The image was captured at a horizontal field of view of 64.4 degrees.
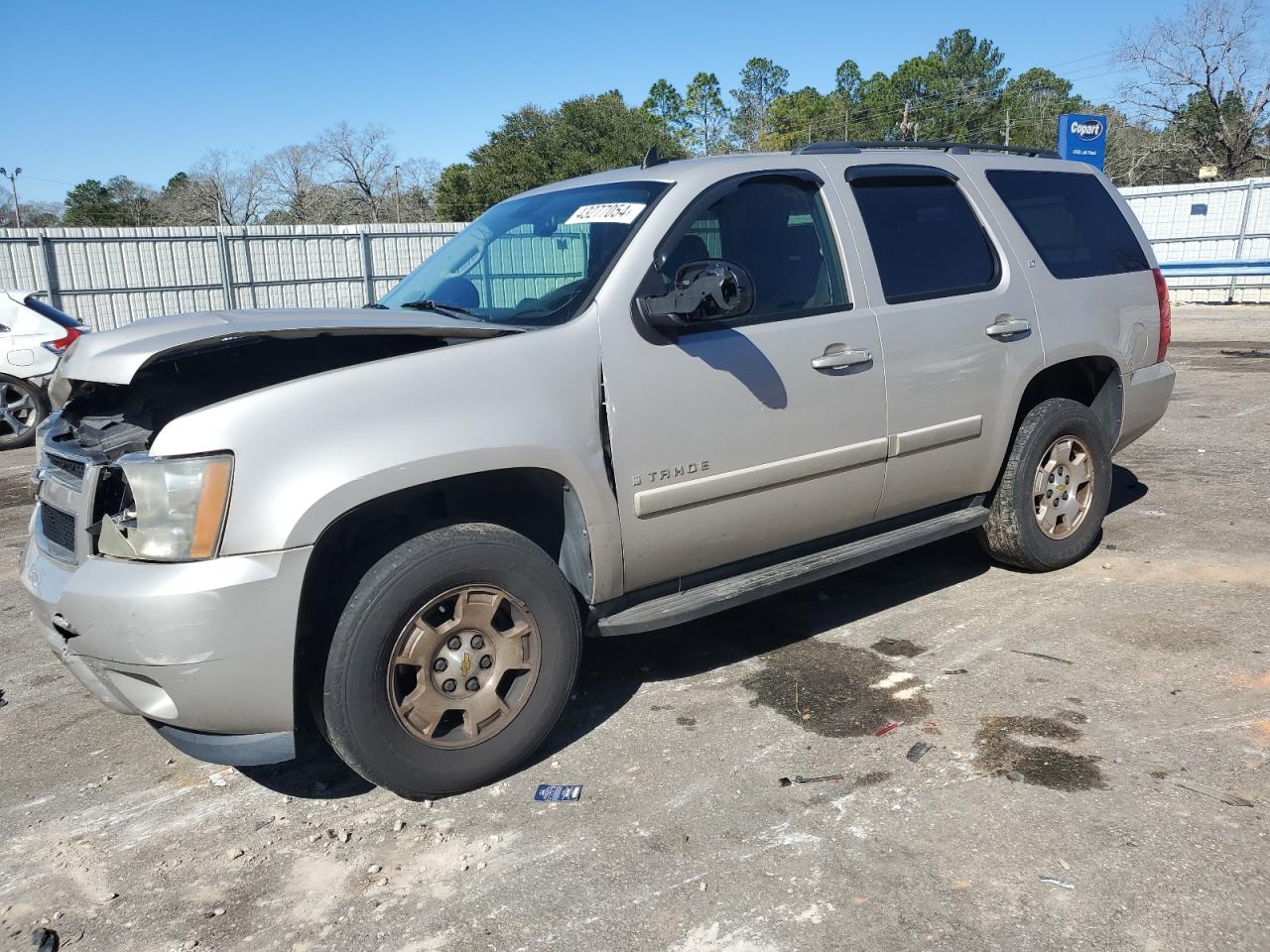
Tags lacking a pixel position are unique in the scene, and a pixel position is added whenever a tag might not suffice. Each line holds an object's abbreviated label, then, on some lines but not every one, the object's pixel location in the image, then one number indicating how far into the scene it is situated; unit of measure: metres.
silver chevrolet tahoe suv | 2.78
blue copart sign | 15.01
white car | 9.89
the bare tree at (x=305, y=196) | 62.91
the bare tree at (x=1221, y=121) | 40.41
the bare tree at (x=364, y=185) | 65.69
